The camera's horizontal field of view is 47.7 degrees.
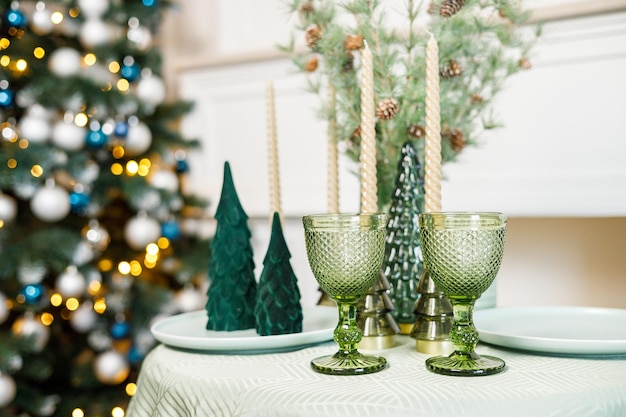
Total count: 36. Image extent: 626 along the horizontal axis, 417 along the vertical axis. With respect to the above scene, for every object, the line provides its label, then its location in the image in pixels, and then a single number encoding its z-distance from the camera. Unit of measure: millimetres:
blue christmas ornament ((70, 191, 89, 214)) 2125
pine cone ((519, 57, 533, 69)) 1139
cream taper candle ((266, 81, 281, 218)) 1130
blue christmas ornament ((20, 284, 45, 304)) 1989
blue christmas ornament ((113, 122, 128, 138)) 2205
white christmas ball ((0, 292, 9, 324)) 1918
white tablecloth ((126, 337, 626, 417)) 680
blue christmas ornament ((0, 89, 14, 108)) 2051
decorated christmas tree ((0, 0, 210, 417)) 2014
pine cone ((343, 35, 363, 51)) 1038
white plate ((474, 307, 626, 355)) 812
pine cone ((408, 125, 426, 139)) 1065
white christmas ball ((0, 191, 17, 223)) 1958
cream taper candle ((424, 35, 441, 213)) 912
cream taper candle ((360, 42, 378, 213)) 947
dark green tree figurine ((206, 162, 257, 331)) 1012
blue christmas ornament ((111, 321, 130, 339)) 2169
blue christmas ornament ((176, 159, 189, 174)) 2445
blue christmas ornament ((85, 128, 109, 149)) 2168
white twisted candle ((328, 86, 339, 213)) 1160
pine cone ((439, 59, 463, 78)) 1081
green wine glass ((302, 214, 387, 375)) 811
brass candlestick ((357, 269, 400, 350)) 943
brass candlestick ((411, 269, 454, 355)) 903
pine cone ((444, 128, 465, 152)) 1097
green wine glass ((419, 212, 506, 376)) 776
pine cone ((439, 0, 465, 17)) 1042
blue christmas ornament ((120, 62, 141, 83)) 2271
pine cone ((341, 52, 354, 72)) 1104
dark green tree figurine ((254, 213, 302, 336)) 936
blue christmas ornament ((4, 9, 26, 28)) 2061
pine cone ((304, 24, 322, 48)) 1101
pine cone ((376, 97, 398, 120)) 1015
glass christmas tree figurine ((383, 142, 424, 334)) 1032
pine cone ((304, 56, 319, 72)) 1114
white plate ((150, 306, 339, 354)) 896
